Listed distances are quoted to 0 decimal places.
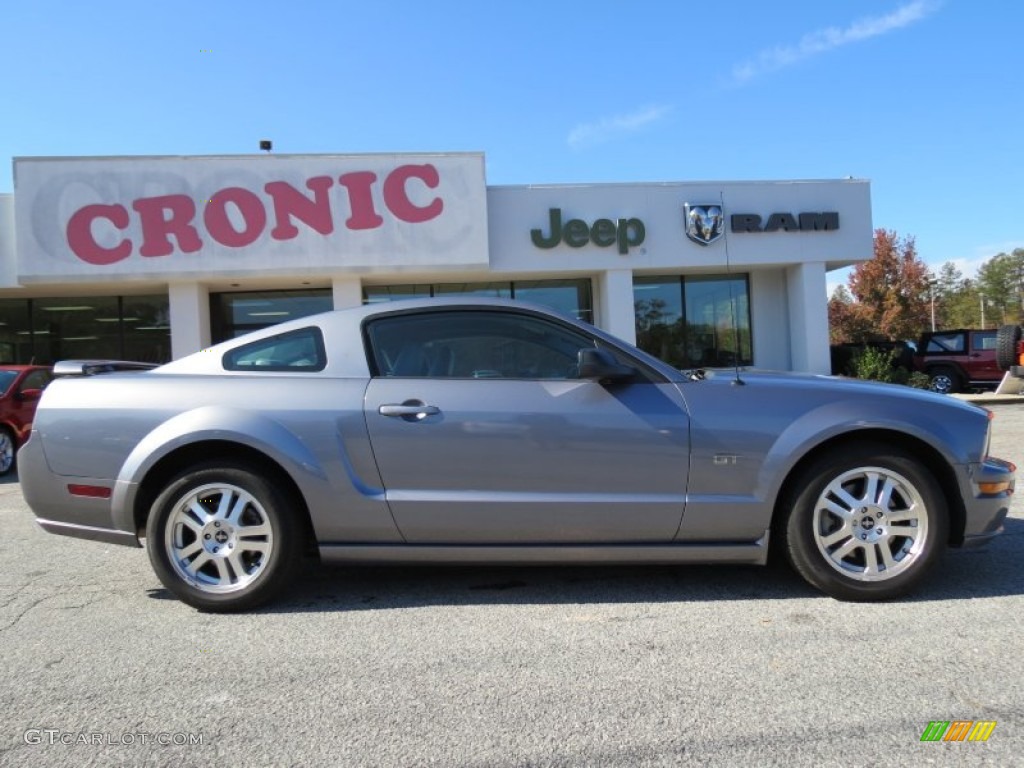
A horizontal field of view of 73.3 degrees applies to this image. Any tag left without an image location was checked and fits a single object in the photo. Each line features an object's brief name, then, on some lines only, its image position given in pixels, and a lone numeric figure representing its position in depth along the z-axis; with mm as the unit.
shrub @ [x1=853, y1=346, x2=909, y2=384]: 15250
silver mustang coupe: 3412
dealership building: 14023
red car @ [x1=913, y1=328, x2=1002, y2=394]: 17562
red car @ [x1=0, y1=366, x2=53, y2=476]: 9172
